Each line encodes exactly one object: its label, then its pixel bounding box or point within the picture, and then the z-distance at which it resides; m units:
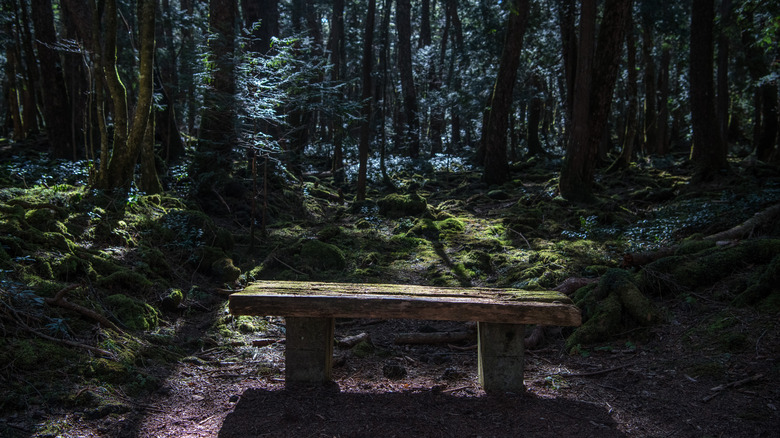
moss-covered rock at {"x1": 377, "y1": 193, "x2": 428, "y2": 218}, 11.90
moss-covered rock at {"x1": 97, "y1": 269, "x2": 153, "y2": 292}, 5.05
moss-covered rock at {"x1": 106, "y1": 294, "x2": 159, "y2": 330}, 4.64
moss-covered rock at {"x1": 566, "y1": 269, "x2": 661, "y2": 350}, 4.71
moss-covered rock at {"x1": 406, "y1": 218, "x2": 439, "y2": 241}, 9.95
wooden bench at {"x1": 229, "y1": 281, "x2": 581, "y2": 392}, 3.50
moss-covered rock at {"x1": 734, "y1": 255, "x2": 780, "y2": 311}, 4.25
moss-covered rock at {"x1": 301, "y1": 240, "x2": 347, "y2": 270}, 7.93
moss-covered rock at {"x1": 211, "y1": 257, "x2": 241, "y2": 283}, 6.78
